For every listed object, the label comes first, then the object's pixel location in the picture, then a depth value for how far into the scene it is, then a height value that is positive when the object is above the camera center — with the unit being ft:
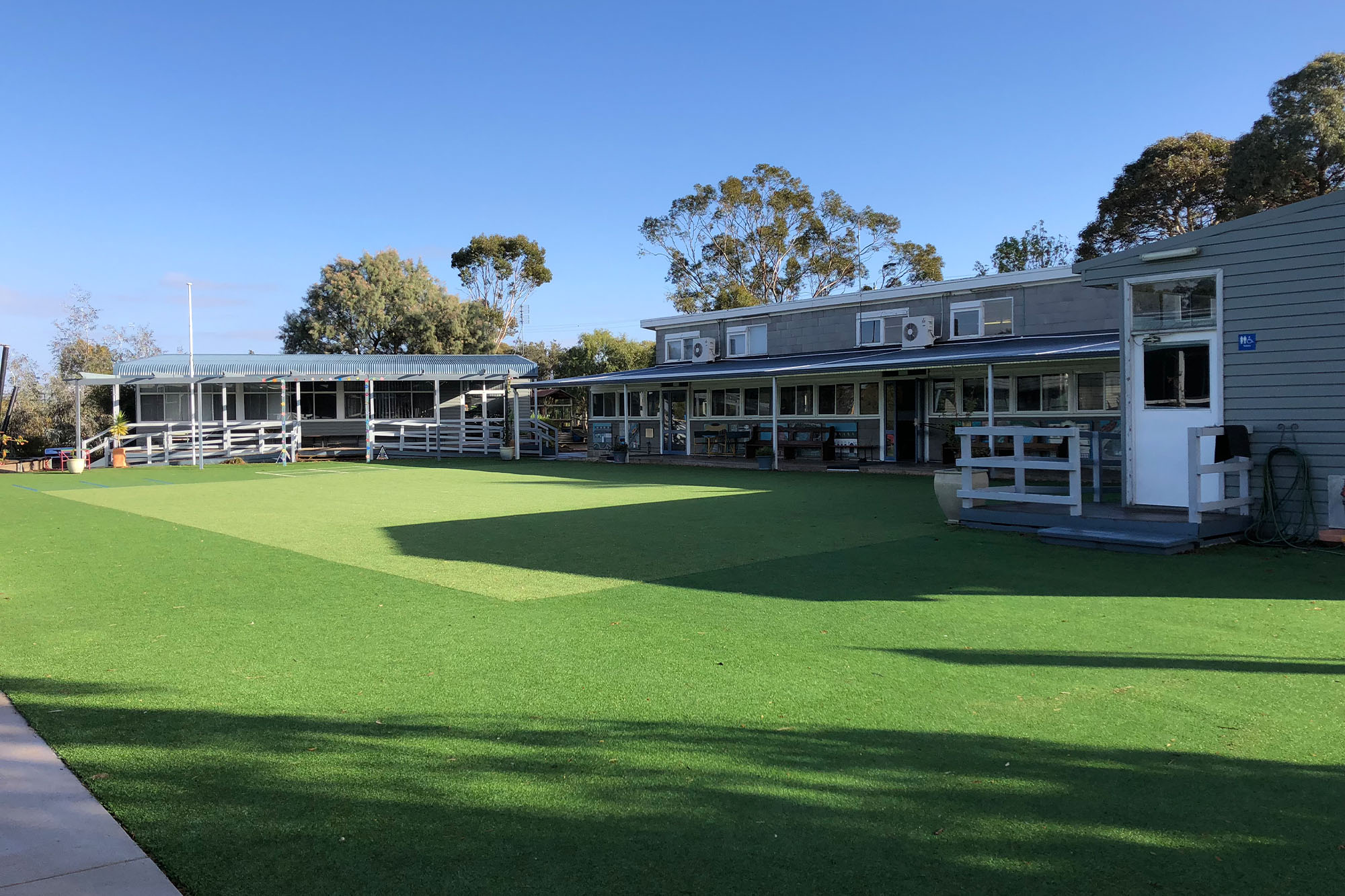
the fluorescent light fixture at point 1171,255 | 32.81 +6.30
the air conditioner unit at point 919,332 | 74.64 +8.09
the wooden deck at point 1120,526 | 28.94 -3.42
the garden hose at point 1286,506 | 30.42 -2.77
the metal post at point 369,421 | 99.45 +1.77
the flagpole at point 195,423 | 84.43 +1.66
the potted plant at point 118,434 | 91.61 +0.68
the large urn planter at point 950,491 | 36.51 -2.47
